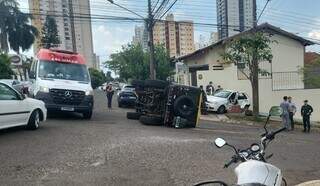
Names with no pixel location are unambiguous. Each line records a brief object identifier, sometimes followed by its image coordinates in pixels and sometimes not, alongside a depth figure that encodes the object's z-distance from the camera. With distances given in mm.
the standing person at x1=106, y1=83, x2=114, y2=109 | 14461
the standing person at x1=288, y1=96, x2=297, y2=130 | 11761
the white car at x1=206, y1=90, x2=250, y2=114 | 15269
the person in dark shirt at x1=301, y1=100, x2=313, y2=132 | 11630
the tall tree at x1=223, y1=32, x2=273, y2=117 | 12989
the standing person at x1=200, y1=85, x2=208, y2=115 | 9928
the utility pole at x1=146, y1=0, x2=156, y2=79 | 15331
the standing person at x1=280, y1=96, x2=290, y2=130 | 11446
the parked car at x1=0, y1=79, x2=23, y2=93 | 17204
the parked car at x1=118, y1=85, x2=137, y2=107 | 15937
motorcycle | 1878
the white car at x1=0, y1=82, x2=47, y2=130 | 6422
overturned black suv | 9396
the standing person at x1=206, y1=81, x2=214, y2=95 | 17847
